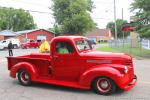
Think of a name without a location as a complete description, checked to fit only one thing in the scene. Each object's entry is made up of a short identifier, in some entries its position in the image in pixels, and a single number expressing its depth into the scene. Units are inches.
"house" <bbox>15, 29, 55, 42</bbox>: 1522.0
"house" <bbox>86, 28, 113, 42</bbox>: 2529.7
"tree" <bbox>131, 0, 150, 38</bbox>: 566.8
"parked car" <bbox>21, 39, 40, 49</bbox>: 1215.5
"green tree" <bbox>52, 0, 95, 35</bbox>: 1629.9
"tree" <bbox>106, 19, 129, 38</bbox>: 2584.8
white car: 1143.2
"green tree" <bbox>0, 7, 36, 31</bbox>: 2337.6
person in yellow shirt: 301.8
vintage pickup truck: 195.5
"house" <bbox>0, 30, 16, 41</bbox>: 1561.5
